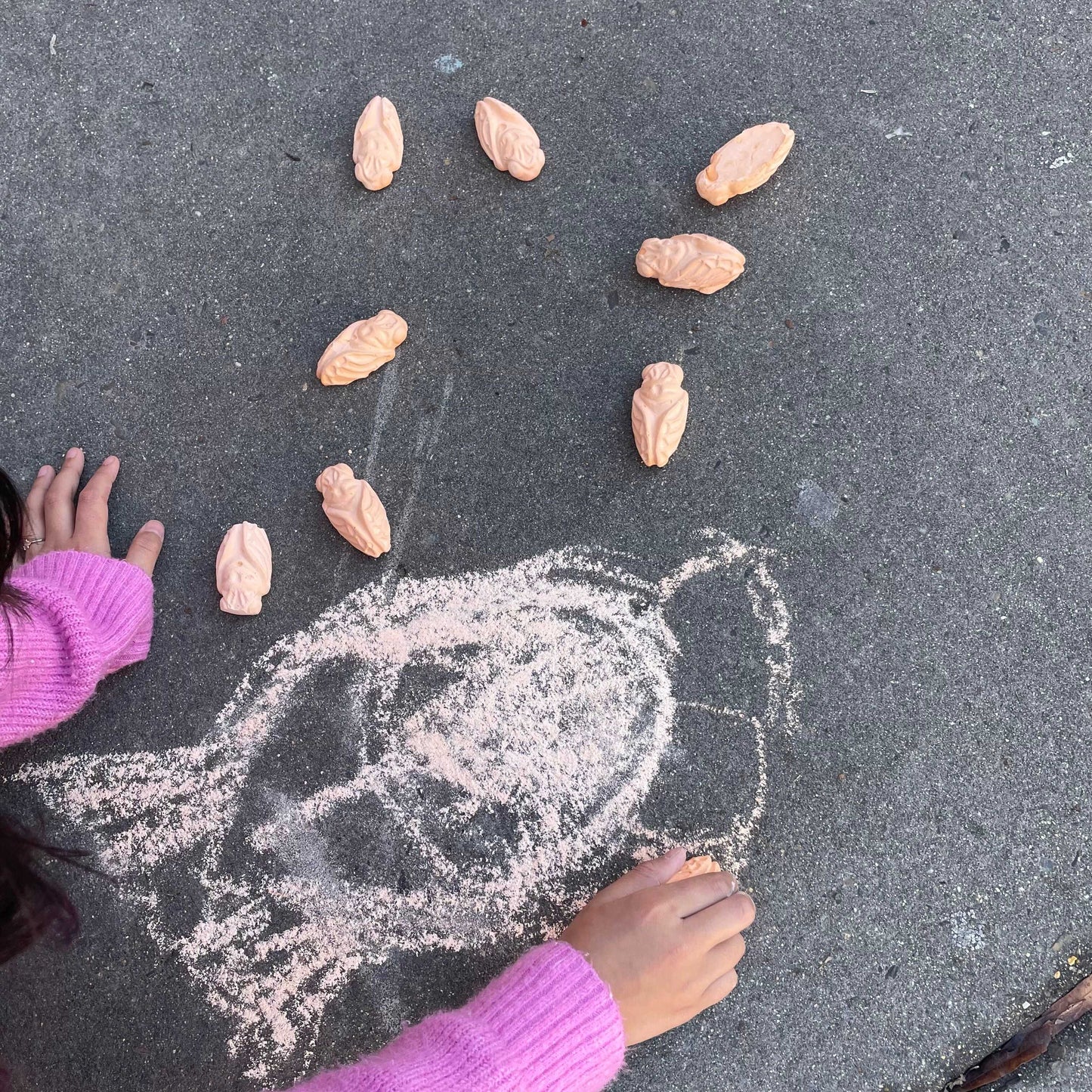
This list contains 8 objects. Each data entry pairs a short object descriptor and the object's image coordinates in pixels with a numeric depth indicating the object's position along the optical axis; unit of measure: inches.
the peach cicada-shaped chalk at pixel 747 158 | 23.8
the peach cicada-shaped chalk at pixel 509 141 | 24.0
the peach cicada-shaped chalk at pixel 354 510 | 23.1
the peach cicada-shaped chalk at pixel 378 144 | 24.2
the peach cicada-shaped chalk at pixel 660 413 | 23.0
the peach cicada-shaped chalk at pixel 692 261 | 23.4
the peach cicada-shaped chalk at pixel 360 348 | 23.6
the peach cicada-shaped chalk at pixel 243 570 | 23.2
